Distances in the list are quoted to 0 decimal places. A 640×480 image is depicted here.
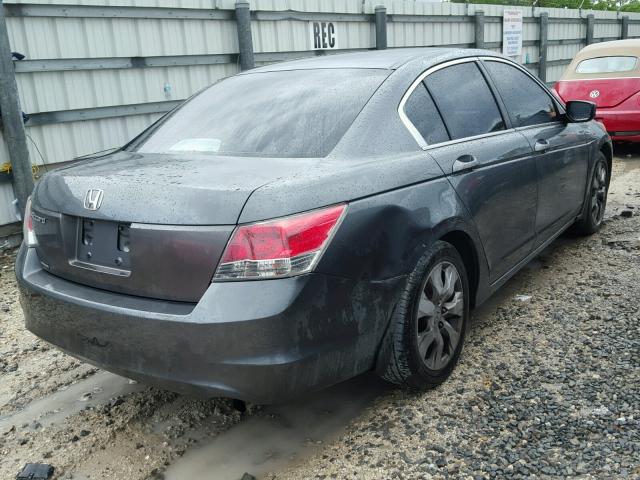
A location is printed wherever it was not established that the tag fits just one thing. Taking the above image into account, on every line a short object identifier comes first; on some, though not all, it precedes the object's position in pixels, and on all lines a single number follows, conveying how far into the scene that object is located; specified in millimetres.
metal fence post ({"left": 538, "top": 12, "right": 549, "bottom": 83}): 14477
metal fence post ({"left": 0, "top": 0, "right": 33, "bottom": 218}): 5301
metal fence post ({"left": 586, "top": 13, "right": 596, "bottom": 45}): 16438
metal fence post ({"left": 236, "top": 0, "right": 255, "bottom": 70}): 7398
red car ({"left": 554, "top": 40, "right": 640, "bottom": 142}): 8984
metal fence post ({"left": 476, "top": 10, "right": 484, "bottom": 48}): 12234
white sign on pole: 13242
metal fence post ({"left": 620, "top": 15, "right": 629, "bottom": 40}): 18750
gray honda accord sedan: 2266
